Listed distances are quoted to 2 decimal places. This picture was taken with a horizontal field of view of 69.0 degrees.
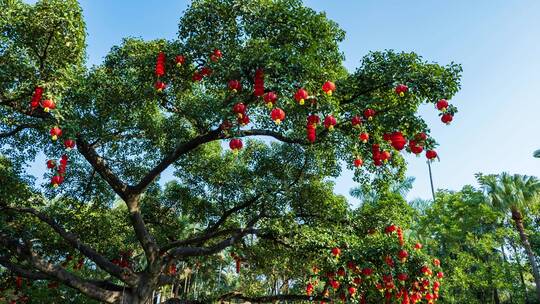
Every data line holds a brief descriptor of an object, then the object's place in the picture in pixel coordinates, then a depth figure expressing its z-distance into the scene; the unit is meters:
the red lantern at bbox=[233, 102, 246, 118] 6.68
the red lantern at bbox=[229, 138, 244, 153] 6.98
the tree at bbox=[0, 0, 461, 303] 7.71
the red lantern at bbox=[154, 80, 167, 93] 7.91
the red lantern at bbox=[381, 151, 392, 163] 7.19
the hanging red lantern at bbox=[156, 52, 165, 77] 7.89
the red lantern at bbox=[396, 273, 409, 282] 9.34
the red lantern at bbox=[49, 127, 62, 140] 6.92
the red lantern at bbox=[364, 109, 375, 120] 7.27
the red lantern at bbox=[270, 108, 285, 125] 5.89
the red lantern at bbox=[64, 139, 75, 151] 7.33
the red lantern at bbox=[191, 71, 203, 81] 8.29
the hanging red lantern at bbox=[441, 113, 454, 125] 7.02
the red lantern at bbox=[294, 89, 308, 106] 5.90
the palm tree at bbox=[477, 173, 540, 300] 20.92
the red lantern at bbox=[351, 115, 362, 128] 7.15
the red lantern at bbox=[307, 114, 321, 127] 6.55
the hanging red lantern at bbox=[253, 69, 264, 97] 6.61
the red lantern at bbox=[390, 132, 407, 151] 6.69
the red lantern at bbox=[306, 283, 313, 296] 12.77
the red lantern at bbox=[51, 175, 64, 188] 7.78
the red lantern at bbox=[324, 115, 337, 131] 6.43
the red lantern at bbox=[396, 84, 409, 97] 7.32
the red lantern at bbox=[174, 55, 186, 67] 8.37
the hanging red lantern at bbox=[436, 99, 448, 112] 7.03
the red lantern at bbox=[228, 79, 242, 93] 7.14
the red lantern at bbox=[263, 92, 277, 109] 6.19
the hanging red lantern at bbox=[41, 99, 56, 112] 6.44
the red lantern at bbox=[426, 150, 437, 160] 6.93
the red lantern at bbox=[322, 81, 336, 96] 5.87
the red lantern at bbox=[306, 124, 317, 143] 6.44
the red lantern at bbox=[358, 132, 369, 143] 6.77
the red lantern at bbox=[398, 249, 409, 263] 9.41
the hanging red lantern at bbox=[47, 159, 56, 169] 7.90
